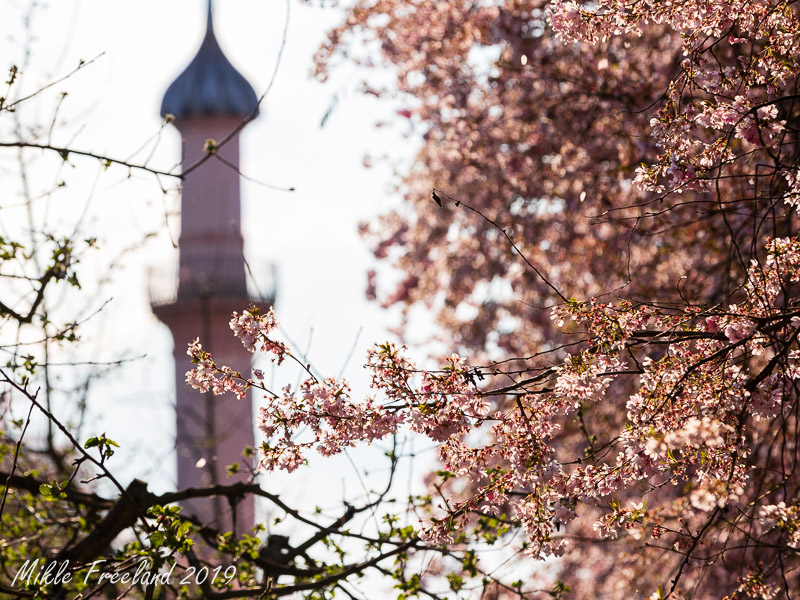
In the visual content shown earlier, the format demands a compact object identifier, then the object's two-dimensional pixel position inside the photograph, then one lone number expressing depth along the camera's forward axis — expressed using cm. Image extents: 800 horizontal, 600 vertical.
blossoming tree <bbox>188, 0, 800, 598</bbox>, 737
